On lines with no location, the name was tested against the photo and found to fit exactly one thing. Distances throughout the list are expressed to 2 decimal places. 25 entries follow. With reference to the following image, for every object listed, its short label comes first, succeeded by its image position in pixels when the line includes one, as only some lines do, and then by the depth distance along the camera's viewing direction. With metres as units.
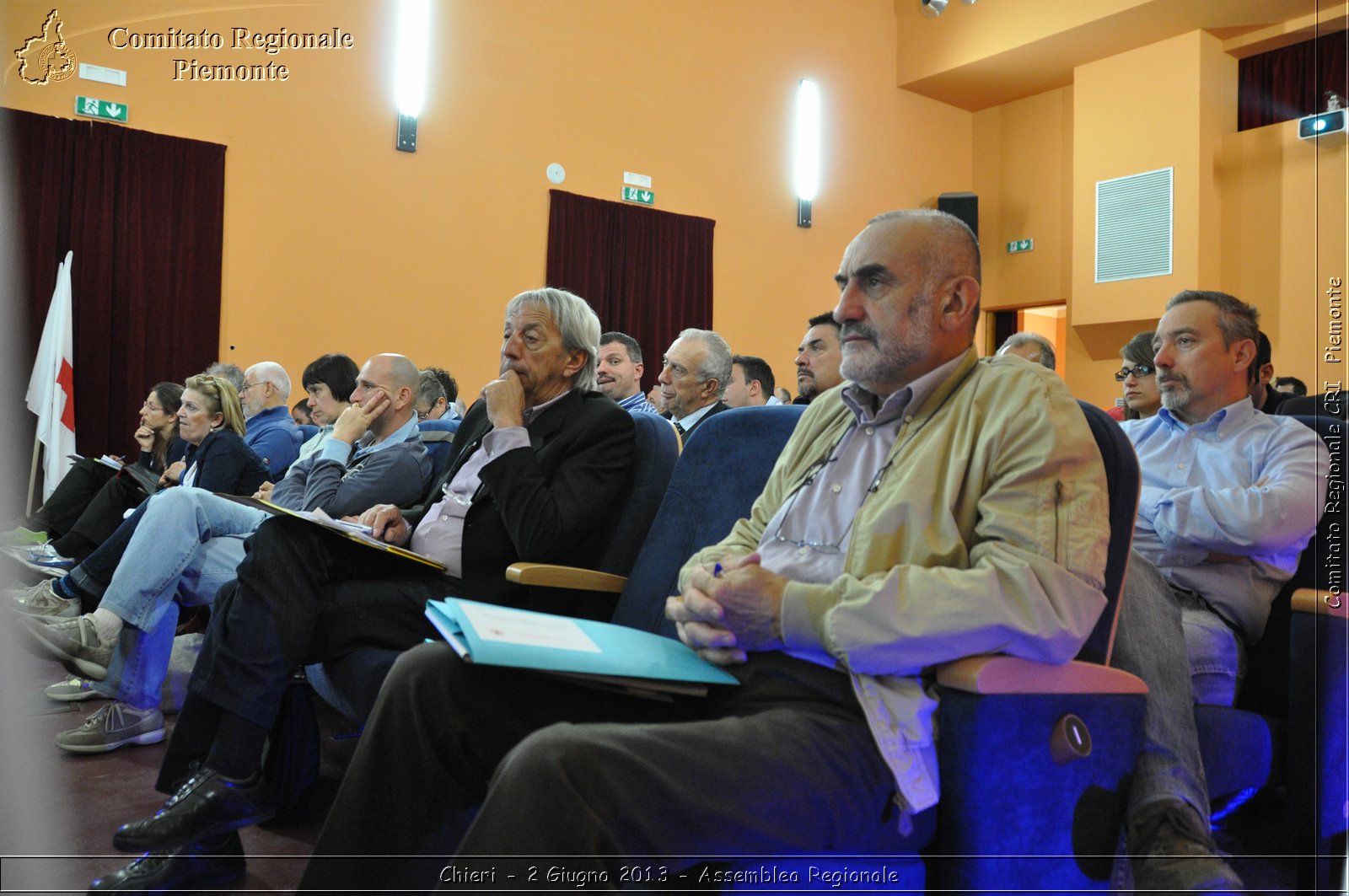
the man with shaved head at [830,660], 1.00
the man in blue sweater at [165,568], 2.56
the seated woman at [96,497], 4.08
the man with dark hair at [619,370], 4.61
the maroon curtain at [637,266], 7.76
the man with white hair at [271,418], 4.32
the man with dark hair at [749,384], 4.95
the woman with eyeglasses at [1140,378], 3.01
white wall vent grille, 8.21
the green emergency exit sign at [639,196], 8.09
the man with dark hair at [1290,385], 6.02
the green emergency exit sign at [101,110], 5.95
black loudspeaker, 9.66
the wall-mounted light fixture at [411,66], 7.01
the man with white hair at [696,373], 4.18
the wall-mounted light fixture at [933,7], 6.95
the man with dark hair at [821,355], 3.65
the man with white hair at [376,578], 1.70
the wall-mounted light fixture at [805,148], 9.04
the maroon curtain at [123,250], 5.89
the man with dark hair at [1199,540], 1.37
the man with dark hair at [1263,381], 2.22
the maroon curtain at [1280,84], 7.79
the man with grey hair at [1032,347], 4.01
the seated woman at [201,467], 2.93
